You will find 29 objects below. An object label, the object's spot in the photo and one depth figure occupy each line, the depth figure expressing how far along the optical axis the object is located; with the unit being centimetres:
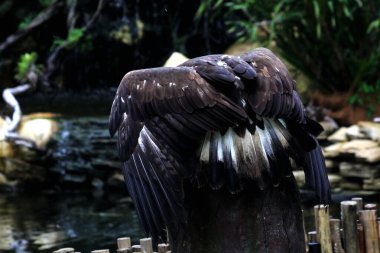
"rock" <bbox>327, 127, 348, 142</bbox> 1829
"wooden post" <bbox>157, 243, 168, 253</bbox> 862
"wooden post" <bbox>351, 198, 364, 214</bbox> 937
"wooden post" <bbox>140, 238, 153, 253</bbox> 889
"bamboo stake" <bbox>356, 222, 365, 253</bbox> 907
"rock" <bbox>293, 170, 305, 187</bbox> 1660
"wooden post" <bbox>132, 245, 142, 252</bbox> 894
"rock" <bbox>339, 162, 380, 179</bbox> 1678
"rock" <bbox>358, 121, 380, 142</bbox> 1766
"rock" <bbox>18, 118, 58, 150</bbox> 2064
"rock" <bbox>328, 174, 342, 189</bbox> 1692
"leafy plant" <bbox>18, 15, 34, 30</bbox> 2960
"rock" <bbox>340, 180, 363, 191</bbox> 1678
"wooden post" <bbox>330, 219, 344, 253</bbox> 905
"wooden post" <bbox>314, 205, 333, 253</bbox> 903
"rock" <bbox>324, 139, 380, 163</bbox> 1683
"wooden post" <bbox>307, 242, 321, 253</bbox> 903
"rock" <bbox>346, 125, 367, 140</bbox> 1793
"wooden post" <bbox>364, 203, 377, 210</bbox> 935
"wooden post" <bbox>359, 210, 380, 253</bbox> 900
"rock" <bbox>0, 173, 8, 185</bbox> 2024
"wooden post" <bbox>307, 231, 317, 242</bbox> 918
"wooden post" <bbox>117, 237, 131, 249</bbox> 896
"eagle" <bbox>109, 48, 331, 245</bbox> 632
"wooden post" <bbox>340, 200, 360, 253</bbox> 896
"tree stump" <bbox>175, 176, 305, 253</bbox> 663
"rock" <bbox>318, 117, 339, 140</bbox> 1883
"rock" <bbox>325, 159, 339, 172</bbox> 1733
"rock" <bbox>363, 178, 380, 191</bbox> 1655
